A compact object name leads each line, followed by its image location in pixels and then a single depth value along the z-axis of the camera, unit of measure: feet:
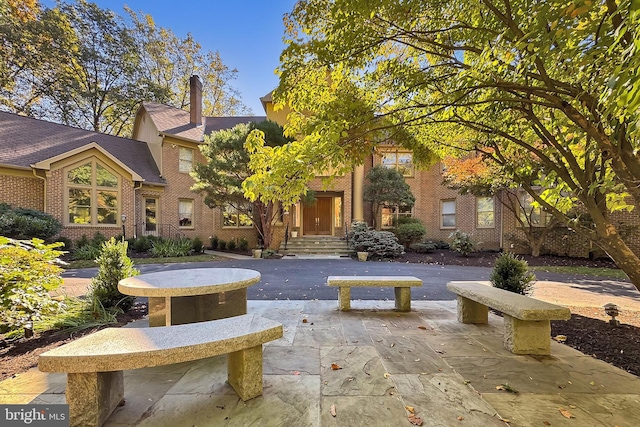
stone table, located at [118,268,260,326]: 9.86
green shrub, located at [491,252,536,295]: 15.71
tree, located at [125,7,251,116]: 68.80
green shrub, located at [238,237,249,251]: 51.75
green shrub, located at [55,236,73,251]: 37.76
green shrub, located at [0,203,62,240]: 31.53
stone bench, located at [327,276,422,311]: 14.88
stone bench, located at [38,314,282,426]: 5.85
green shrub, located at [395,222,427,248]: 47.60
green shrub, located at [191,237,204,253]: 45.09
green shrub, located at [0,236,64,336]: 10.78
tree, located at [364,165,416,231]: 46.52
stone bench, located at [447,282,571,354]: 9.66
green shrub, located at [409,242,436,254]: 46.09
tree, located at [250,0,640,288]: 8.75
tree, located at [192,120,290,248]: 40.22
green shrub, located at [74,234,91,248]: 38.81
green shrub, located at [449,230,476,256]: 40.40
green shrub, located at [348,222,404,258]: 40.75
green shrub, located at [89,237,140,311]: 14.38
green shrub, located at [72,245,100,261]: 35.37
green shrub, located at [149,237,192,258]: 41.09
